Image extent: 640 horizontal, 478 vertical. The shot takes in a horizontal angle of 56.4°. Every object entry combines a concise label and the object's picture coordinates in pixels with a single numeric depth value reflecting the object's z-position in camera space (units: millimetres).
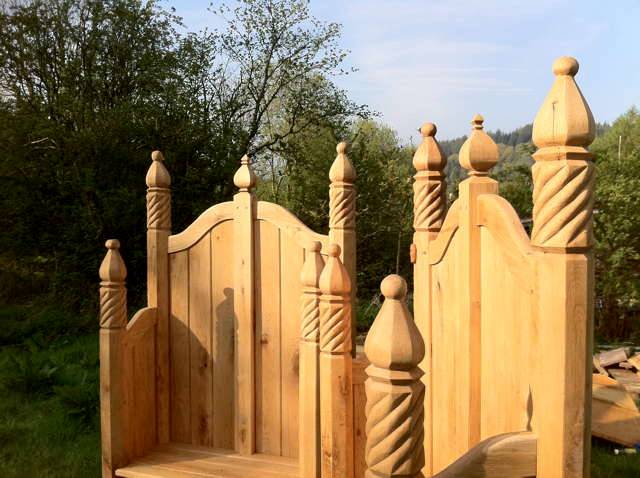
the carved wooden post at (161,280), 3846
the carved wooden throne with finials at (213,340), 3484
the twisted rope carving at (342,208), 3408
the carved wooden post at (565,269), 1355
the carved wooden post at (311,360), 2740
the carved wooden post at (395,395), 1235
